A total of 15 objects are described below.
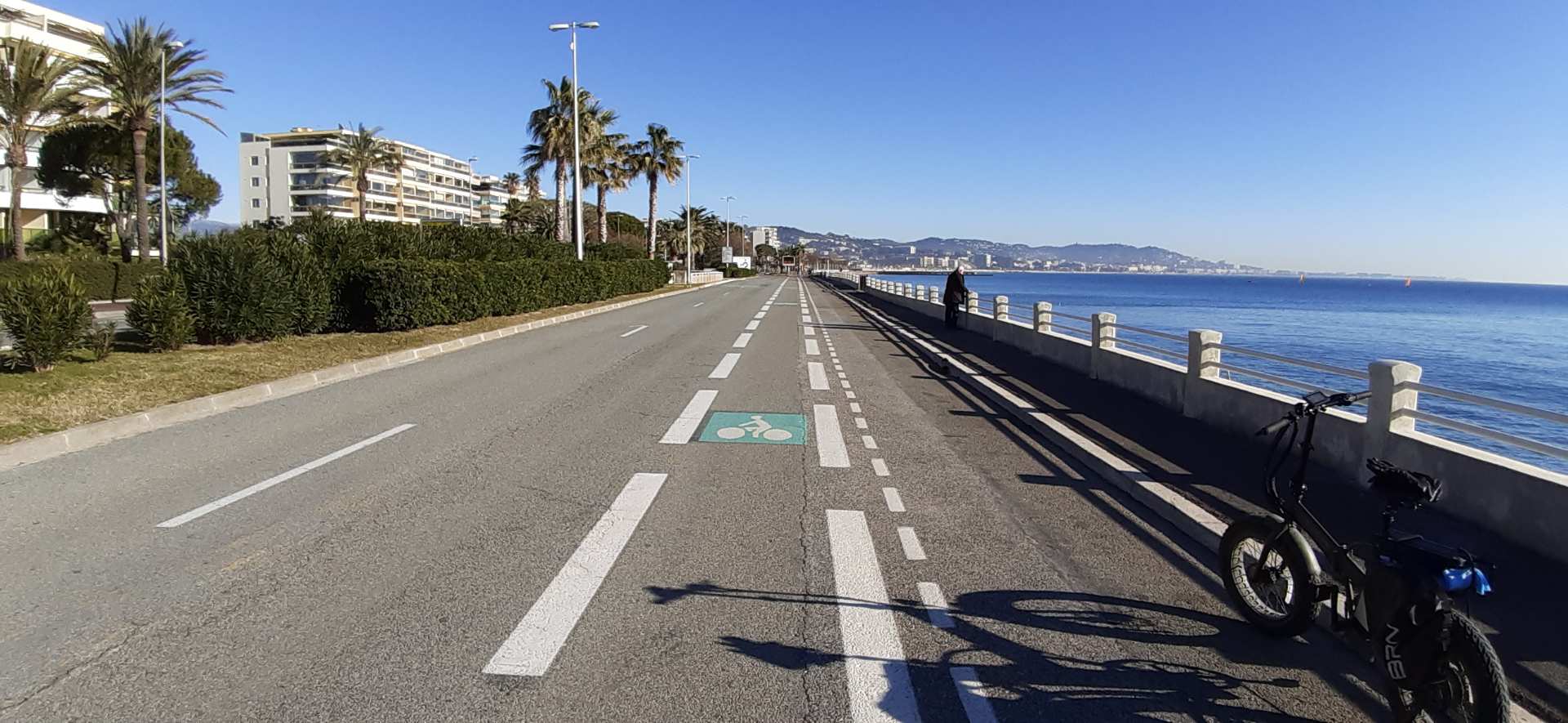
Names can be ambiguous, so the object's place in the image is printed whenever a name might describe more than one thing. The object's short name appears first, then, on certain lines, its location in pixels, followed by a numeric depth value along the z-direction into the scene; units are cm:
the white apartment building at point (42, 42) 5806
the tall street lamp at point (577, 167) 3431
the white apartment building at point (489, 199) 14738
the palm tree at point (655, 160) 6619
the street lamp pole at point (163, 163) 3822
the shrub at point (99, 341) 1293
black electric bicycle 308
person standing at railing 2447
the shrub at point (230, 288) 1545
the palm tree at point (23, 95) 3634
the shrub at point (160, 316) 1434
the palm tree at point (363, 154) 7456
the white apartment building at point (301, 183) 10675
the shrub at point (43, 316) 1156
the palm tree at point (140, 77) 3803
